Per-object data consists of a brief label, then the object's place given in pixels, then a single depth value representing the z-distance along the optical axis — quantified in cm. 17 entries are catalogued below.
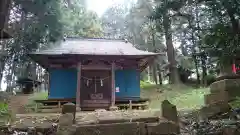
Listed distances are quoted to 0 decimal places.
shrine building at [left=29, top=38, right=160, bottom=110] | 968
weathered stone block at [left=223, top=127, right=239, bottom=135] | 275
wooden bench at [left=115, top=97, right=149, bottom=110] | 971
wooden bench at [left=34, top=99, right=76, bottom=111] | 941
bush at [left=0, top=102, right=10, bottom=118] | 418
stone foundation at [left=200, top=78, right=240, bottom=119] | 366
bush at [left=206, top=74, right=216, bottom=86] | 1484
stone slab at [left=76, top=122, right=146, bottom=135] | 279
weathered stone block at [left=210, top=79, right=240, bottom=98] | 383
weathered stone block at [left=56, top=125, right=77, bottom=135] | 275
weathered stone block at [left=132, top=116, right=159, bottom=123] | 320
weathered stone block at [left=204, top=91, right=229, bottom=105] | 381
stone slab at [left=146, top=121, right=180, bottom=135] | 294
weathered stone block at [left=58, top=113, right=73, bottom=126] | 289
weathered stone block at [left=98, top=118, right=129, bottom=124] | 311
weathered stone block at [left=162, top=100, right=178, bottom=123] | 309
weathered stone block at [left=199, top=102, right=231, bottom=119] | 364
